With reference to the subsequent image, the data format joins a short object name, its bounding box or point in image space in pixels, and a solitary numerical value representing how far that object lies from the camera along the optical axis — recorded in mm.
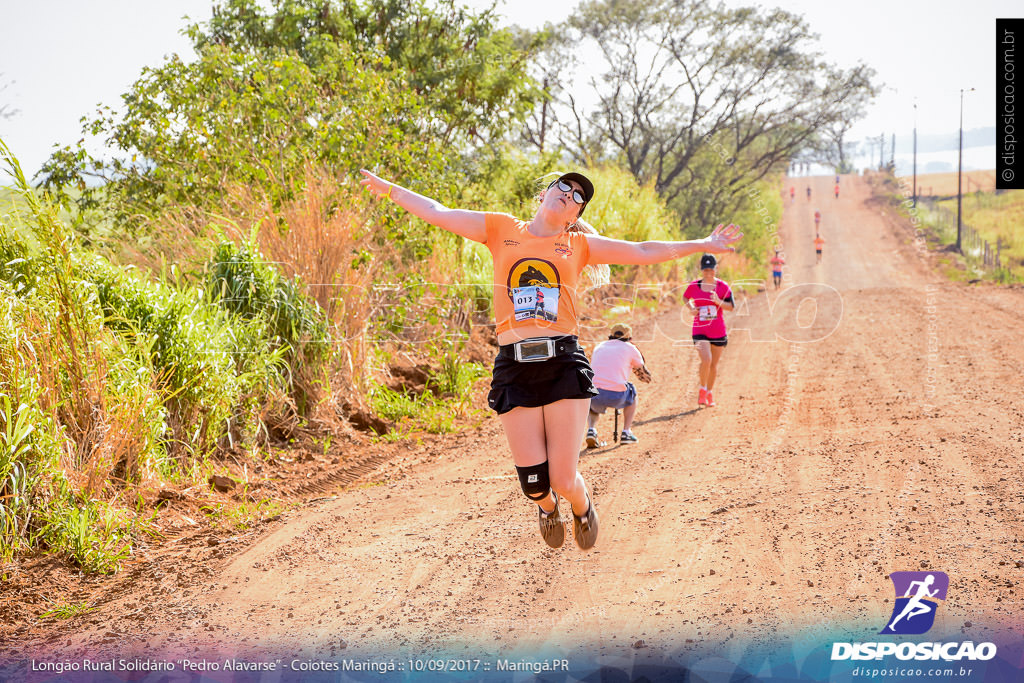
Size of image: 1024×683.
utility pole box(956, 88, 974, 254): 34381
